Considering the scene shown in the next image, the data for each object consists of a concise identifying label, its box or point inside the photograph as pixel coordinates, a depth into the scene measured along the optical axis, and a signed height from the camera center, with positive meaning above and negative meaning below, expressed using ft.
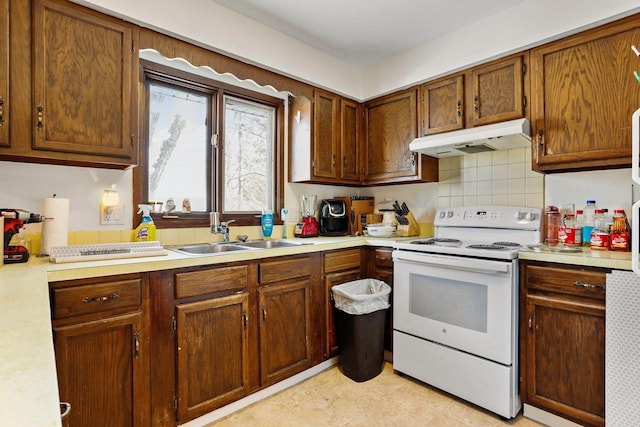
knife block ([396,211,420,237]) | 9.51 -0.44
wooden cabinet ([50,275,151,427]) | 4.56 -1.90
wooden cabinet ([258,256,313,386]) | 6.68 -2.11
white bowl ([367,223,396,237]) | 9.06 -0.47
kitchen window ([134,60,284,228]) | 7.47 +1.51
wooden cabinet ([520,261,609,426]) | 5.44 -2.11
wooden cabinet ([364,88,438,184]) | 8.98 +1.89
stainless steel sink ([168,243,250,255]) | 7.23 -0.76
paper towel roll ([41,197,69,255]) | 5.68 -0.18
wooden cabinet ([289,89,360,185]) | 9.02 +1.95
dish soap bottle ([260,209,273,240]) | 8.68 -0.27
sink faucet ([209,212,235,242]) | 7.85 -0.31
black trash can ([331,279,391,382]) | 7.43 -2.56
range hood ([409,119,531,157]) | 6.86 +1.51
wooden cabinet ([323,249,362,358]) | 7.86 -1.50
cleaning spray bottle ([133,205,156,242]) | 6.66 -0.32
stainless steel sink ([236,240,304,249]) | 7.95 -0.72
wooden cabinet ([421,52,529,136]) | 7.18 +2.57
